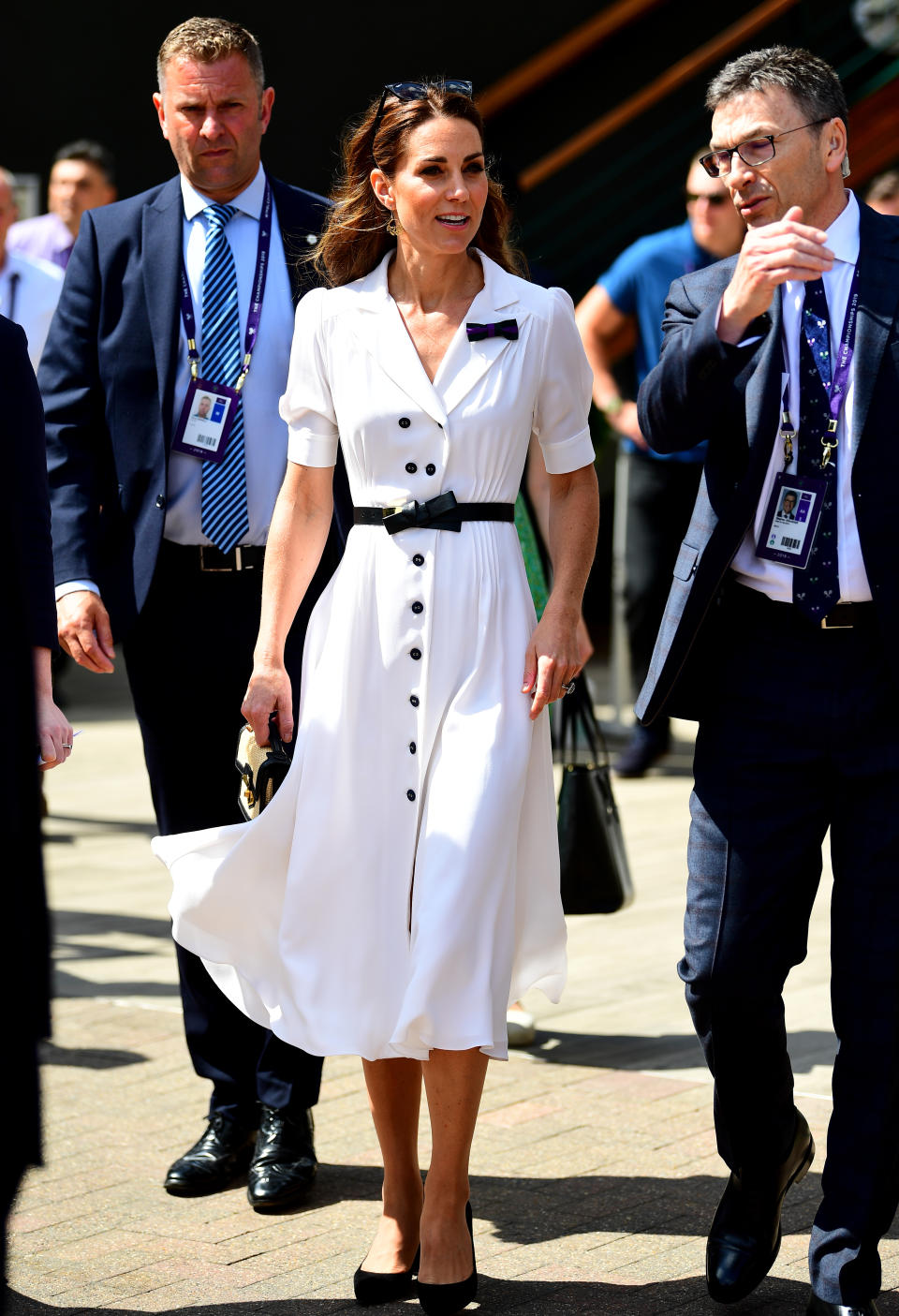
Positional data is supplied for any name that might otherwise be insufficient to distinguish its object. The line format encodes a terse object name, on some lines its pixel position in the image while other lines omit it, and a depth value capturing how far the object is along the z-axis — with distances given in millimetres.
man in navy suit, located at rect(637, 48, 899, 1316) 6691
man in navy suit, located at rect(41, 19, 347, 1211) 8570
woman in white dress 7102
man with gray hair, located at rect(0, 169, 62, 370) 14984
